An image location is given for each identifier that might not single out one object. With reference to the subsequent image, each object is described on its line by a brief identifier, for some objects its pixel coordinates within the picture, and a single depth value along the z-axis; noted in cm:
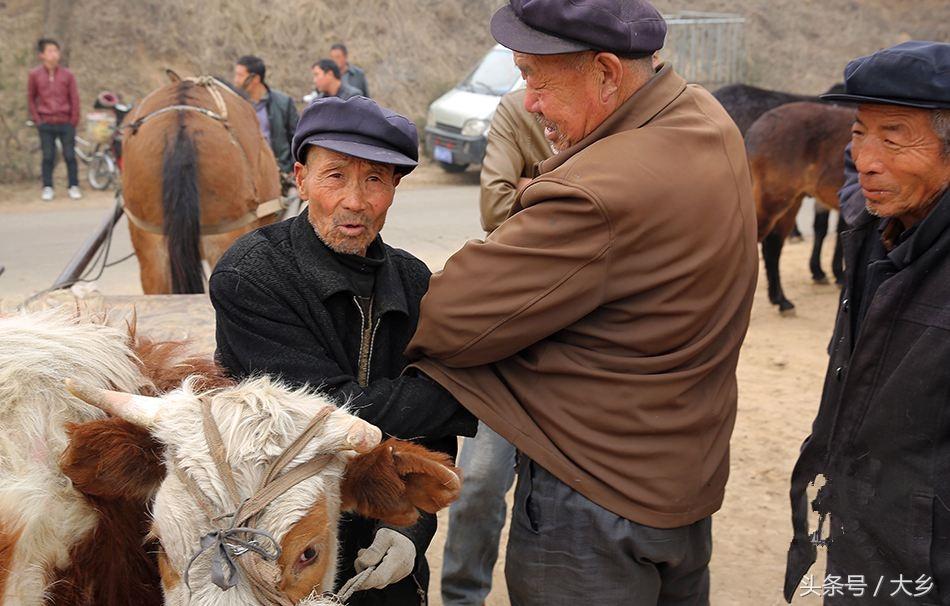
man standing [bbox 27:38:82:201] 1387
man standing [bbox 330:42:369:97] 1422
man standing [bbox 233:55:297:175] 859
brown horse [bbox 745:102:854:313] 891
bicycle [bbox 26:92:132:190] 1458
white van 1591
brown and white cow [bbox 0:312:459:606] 200
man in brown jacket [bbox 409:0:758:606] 212
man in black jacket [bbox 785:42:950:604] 247
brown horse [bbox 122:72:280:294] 580
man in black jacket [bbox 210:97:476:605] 232
